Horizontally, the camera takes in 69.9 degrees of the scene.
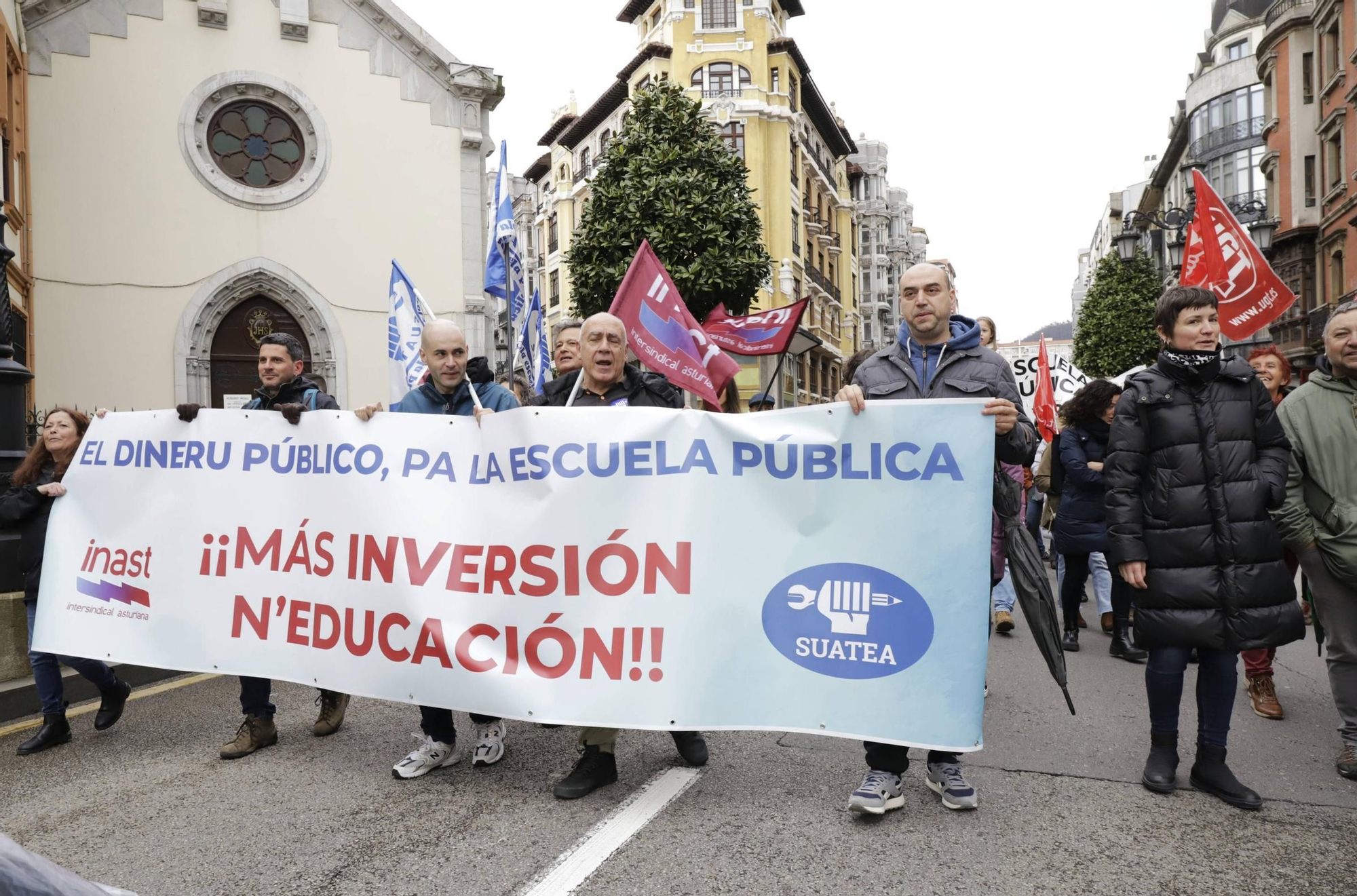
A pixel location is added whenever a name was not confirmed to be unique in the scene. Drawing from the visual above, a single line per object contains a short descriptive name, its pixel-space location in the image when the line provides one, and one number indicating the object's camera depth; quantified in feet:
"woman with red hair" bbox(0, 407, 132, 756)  16.21
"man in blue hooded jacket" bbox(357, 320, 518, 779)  14.19
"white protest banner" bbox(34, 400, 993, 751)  11.93
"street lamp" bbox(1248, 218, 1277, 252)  48.19
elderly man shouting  14.26
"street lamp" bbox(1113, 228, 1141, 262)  59.00
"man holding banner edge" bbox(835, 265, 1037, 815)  12.07
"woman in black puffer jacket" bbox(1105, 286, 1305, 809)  12.42
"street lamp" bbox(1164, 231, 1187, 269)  52.06
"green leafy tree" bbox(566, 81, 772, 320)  66.80
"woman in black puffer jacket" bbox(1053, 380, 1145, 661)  22.41
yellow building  128.88
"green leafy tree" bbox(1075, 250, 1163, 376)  146.10
